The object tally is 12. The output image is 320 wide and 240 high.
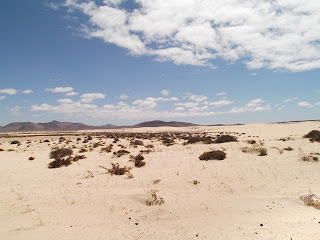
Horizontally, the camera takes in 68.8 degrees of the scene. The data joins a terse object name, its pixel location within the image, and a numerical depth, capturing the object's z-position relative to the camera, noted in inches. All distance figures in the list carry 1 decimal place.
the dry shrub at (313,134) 962.1
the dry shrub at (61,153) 740.3
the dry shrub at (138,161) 538.0
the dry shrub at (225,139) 985.5
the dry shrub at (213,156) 565.3
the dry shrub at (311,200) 255.7
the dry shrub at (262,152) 576.7
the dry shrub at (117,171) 467.7
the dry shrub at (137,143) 1086.4
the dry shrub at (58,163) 571.9
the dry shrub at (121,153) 738.0
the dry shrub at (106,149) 846.0
